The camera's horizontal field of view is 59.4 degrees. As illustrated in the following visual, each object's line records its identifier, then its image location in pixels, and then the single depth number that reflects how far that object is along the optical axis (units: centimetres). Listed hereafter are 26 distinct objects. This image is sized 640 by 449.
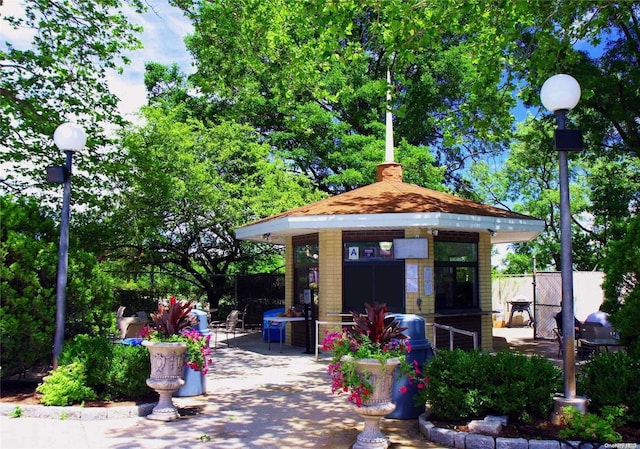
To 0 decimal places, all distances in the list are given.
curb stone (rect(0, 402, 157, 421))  715
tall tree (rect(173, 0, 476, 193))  1512
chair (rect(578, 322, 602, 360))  1117
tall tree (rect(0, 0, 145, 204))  1270
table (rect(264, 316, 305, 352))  1325
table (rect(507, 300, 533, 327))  2236
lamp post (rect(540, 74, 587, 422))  617
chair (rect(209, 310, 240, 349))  1554
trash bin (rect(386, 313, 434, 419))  711
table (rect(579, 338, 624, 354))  1059
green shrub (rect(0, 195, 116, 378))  793
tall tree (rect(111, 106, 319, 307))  1709
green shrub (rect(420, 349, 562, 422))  616
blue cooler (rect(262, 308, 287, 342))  1546
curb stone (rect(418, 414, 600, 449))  548
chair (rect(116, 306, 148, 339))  1265
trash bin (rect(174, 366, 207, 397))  857
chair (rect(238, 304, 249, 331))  1894
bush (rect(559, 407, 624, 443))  550
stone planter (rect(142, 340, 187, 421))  721
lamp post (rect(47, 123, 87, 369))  794
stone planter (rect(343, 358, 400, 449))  588
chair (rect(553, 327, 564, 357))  1235
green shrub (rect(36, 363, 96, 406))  738
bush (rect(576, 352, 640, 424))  599
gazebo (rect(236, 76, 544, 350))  1242
